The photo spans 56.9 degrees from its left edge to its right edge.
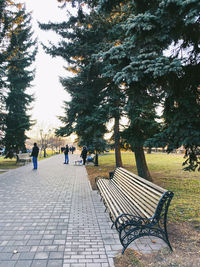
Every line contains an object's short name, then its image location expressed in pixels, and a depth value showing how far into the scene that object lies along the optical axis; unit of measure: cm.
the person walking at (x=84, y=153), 1625
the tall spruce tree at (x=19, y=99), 1801
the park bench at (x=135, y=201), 314
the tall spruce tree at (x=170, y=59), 340
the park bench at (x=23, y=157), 1681
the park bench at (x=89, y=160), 1961
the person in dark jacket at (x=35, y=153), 1370
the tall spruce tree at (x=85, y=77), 920
